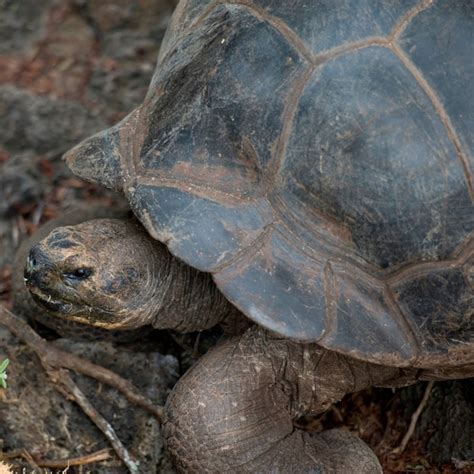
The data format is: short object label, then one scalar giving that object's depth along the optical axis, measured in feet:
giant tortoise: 22.08
